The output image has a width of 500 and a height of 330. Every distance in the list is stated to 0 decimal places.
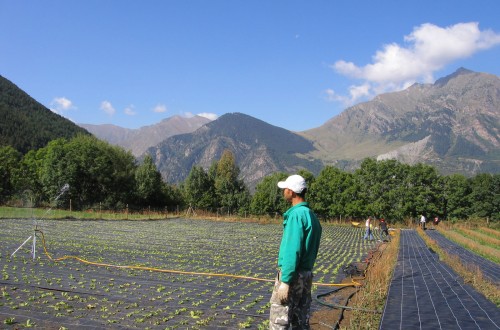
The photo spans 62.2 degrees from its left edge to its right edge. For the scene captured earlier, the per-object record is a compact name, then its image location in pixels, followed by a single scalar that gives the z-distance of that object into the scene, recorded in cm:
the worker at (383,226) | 2756
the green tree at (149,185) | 5734
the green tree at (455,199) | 5681
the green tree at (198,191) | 6050
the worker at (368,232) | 2620
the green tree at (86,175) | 4991
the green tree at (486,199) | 5719
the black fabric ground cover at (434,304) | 689
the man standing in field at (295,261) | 402
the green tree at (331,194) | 5319
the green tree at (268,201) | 5644
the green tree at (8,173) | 5250
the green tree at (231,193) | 6044
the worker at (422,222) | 4128
